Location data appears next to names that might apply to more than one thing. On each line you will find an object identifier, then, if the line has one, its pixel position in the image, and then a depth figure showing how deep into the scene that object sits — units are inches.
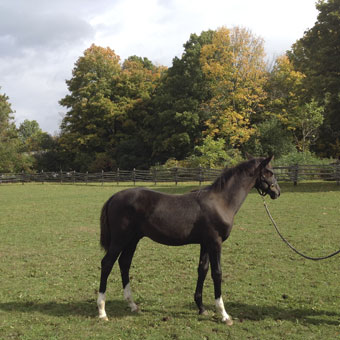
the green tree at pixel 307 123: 1221.9
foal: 179.6
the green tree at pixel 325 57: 792.3
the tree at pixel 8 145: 1653.5
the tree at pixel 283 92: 1293.1
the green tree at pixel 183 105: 1376.7
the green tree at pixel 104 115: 1585.9
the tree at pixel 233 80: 1252.5
